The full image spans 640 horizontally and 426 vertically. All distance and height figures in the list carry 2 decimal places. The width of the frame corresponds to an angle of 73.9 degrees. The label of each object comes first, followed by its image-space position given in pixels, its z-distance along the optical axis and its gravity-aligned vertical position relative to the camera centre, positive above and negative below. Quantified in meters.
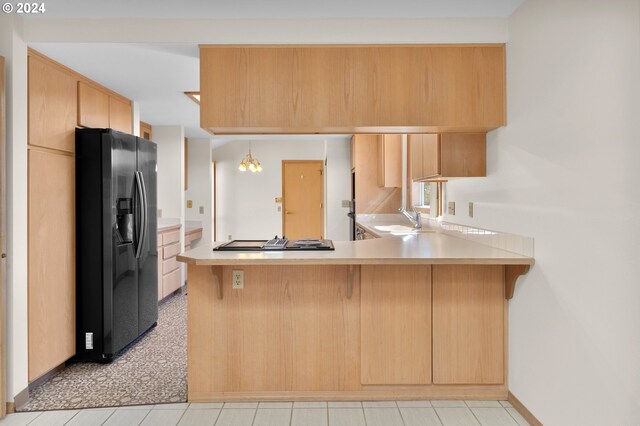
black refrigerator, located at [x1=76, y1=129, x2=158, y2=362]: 3.07 -0.25
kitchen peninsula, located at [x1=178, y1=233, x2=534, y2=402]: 2.52 -0.73
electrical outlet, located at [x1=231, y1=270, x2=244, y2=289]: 2.53 -0.42
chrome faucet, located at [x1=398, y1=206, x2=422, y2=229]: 4.21 -0.11
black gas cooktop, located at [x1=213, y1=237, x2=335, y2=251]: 2.60 -0.23
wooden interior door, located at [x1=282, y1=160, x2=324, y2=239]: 7.89 +0.22
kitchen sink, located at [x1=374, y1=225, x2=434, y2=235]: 3.89 -0.20
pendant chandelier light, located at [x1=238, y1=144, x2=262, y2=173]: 6.96 +0.72
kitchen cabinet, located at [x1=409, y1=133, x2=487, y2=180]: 2.77 +0.36
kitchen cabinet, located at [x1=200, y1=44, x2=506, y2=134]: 2.56 +0.75
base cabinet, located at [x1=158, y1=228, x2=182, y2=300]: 4.63 -0.62
